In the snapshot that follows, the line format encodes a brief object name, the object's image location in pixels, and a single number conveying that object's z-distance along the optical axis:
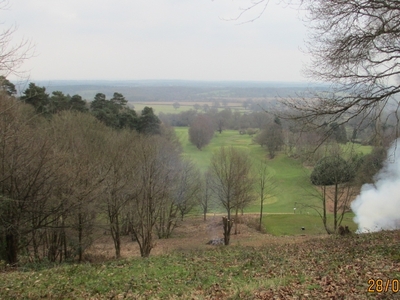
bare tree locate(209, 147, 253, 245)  24.06
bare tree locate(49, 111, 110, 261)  12.38
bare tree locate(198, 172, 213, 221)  27.03
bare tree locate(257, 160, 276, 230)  28.91
